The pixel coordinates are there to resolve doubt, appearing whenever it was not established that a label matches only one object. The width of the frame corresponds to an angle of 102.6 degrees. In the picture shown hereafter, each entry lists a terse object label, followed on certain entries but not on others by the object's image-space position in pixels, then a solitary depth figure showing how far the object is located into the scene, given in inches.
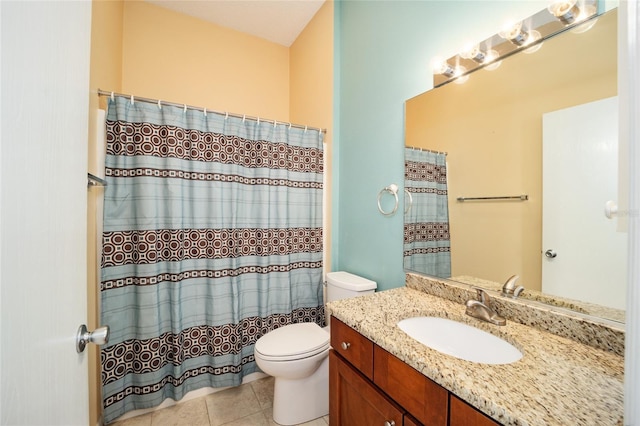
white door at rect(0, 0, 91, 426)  12.7
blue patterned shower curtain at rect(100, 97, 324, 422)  58.7
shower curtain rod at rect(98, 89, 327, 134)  57.3
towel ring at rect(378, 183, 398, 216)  61.4
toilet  54.5
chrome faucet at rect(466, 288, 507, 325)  37.5
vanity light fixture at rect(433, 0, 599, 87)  33.9
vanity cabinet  25.7
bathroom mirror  31.8
